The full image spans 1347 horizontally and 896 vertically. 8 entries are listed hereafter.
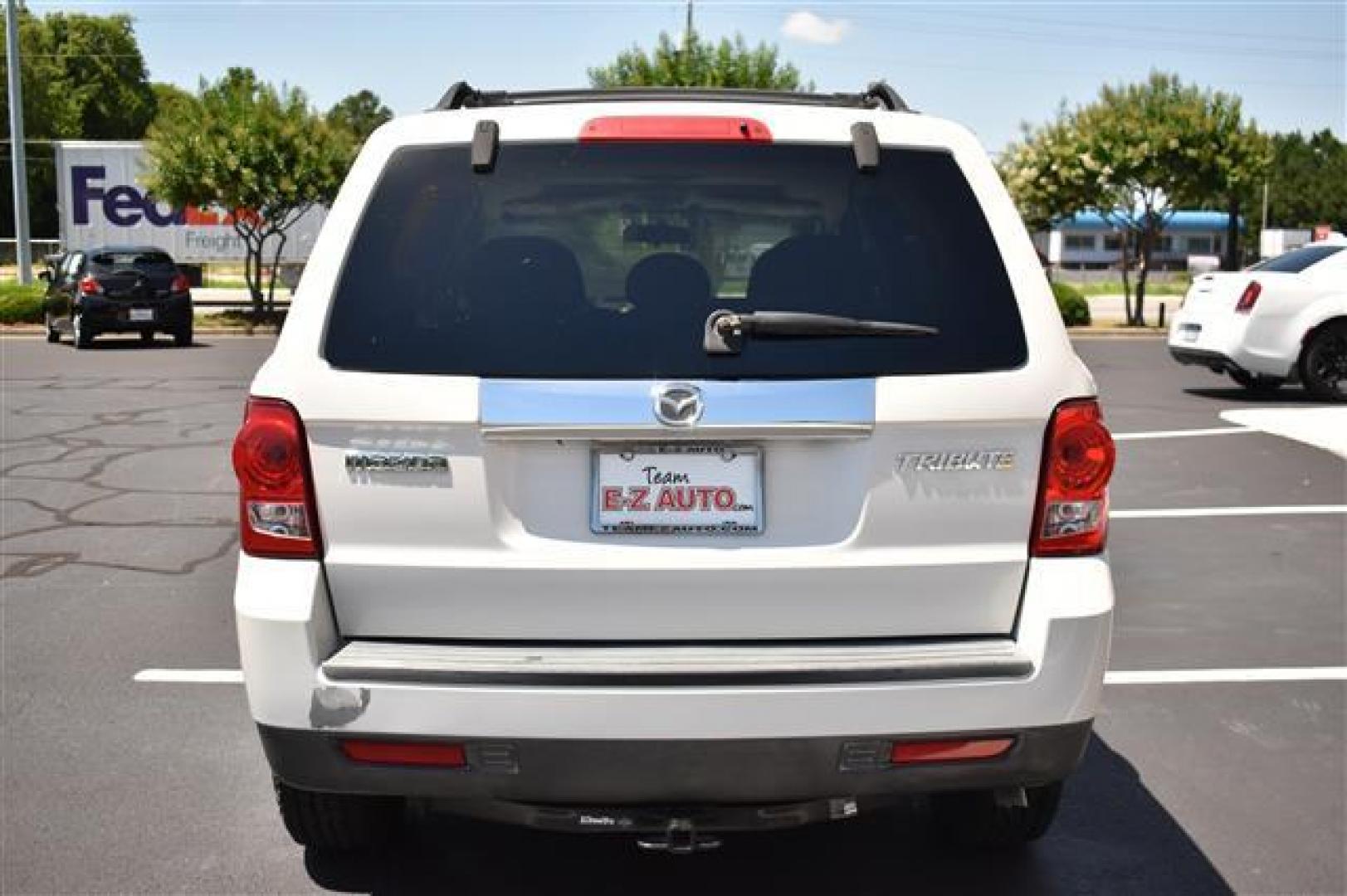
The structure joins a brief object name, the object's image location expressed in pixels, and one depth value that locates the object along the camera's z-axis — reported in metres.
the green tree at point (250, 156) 30.17
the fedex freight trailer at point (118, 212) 39.06
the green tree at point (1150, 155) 31.50
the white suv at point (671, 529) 3.17
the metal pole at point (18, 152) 30.02
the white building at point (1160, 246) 90.62
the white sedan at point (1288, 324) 15.71
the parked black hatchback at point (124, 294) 23.98
